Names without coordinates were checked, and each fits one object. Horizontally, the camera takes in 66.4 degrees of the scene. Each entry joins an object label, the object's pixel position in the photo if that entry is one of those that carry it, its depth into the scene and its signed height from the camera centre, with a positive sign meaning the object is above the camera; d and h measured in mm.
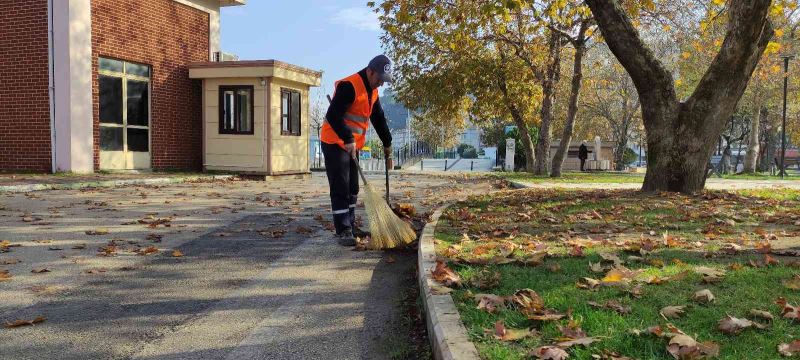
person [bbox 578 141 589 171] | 37594 +197
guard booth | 17281 +1109
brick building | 14656 +1695
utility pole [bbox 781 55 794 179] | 26078 +3674
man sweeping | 6125 +247
